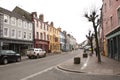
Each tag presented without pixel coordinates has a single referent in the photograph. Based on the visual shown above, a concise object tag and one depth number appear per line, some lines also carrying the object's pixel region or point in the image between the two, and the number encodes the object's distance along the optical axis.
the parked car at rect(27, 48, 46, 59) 15.59
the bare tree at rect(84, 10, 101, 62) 10.35
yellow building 28.11
